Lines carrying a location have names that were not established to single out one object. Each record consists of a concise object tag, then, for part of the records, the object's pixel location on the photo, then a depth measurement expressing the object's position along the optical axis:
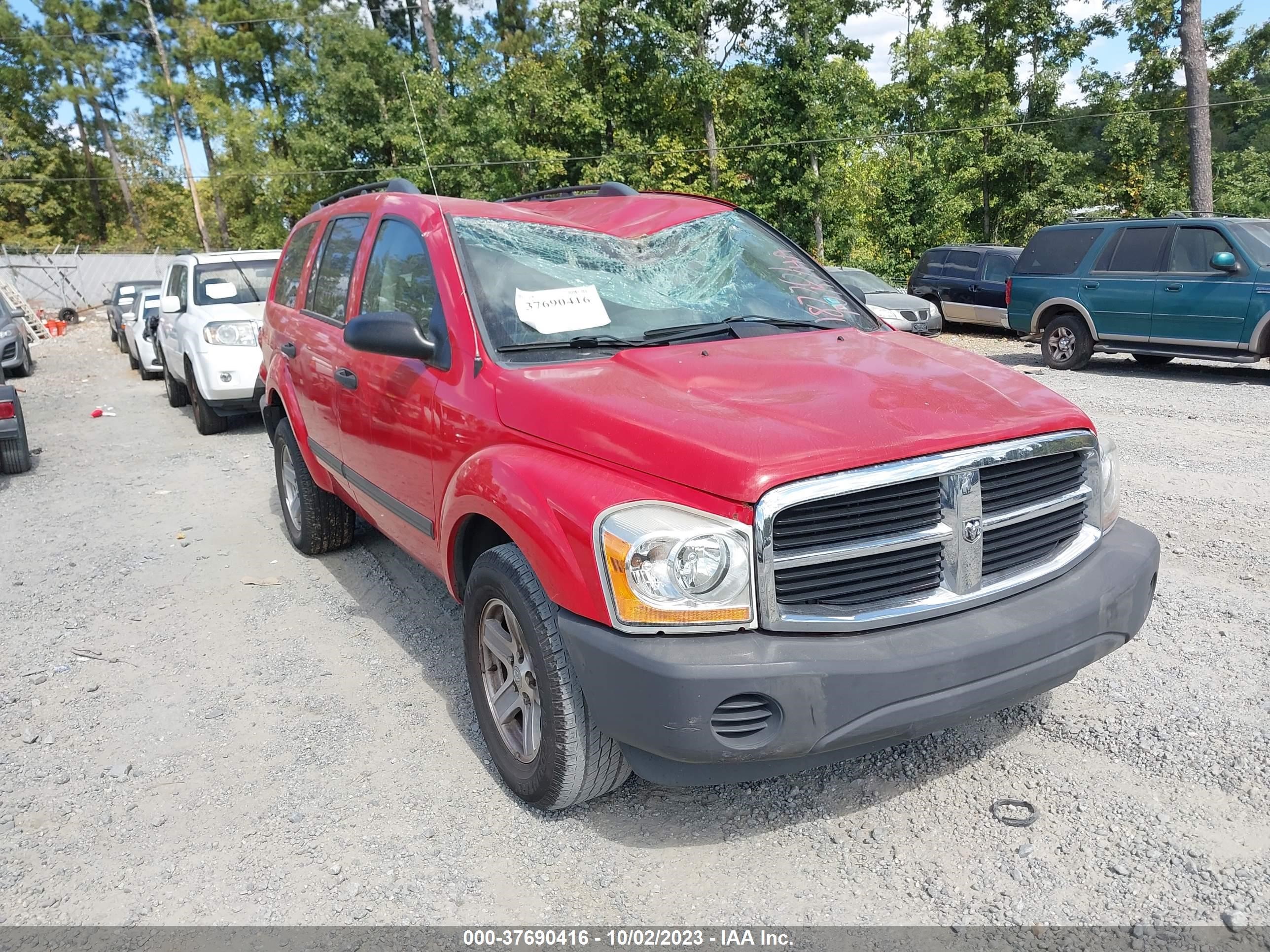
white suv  9.34
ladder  24.35
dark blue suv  16.69
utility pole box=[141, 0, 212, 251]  42.12
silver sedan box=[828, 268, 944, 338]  13.73
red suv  2.35
